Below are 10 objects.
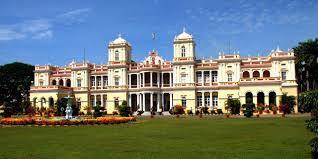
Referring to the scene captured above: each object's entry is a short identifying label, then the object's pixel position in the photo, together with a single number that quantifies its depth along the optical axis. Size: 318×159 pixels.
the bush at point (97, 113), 52.22
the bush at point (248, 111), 44.66
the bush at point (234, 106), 52.94
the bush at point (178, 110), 62.46
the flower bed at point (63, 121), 36.06
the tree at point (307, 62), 55.84
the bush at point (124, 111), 52.19
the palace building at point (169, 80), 61.41
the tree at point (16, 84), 76.25
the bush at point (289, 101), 54.15
